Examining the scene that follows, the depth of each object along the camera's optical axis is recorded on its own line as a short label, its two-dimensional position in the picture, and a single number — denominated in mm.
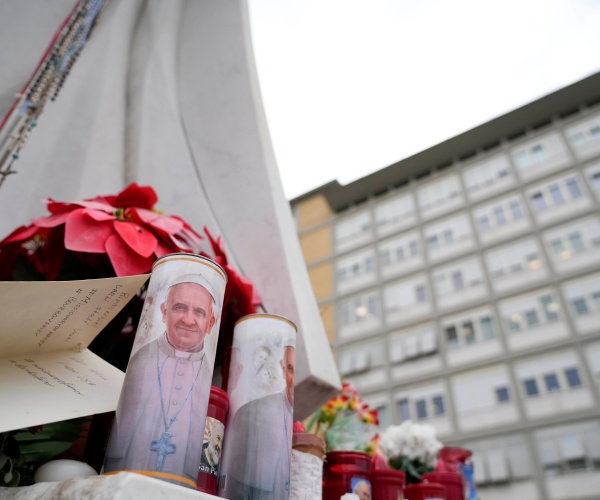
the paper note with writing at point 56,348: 345
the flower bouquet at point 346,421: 911
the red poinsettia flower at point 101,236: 509
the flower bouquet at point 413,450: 1081
